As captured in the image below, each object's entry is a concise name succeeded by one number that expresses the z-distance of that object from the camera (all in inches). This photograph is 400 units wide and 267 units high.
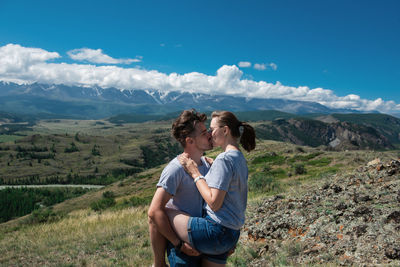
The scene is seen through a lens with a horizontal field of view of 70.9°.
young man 150.0
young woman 145.7
